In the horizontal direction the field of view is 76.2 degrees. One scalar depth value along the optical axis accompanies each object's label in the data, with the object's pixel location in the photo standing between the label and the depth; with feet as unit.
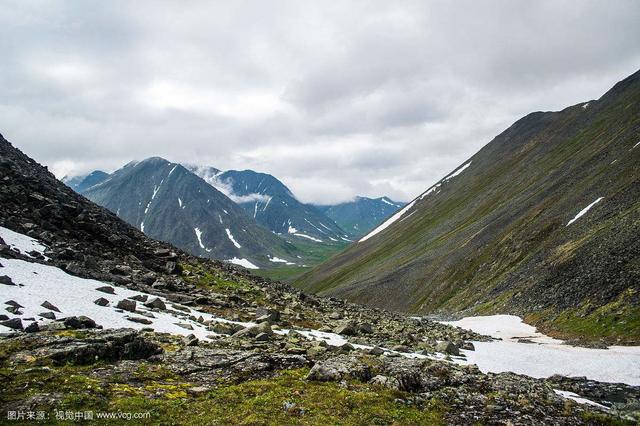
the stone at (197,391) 61.77
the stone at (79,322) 81.66
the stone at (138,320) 98.27
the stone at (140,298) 115.65
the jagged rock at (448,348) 125.32
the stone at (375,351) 99.74
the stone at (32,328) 75.61
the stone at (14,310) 81.61
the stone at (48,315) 84.89
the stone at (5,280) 92.38
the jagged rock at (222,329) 106.01
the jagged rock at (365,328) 142.20
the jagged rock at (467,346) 136.98
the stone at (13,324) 76.05
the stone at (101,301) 101.52
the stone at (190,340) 86.22
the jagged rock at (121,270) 136.26
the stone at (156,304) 114.62
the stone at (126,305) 103.65
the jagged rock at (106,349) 66.08
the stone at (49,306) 88.88
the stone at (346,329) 134.51
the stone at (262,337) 97.66
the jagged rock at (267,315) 131.11
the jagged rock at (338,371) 72.33
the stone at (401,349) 116.98
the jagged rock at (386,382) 71.46
